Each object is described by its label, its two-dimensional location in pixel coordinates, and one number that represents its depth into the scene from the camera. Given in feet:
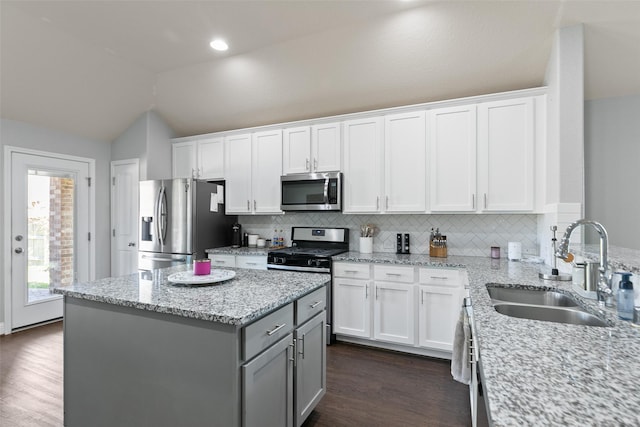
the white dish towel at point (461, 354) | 6.56
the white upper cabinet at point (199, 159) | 14.47
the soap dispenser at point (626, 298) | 4.09
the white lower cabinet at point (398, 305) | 9.58
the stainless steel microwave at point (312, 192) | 11.80
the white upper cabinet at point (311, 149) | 12.09
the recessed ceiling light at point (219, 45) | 10.25
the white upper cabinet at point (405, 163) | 10.80
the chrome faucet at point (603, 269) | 4.63
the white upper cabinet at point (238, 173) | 13.83
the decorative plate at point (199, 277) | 5.91
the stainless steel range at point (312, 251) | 10.94
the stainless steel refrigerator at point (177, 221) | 12.87
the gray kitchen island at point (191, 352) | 4.50
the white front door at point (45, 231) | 12.30
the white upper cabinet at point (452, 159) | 10.19
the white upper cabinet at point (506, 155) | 9.52
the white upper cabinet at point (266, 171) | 13.19
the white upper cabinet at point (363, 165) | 11.42
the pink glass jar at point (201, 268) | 6.41
